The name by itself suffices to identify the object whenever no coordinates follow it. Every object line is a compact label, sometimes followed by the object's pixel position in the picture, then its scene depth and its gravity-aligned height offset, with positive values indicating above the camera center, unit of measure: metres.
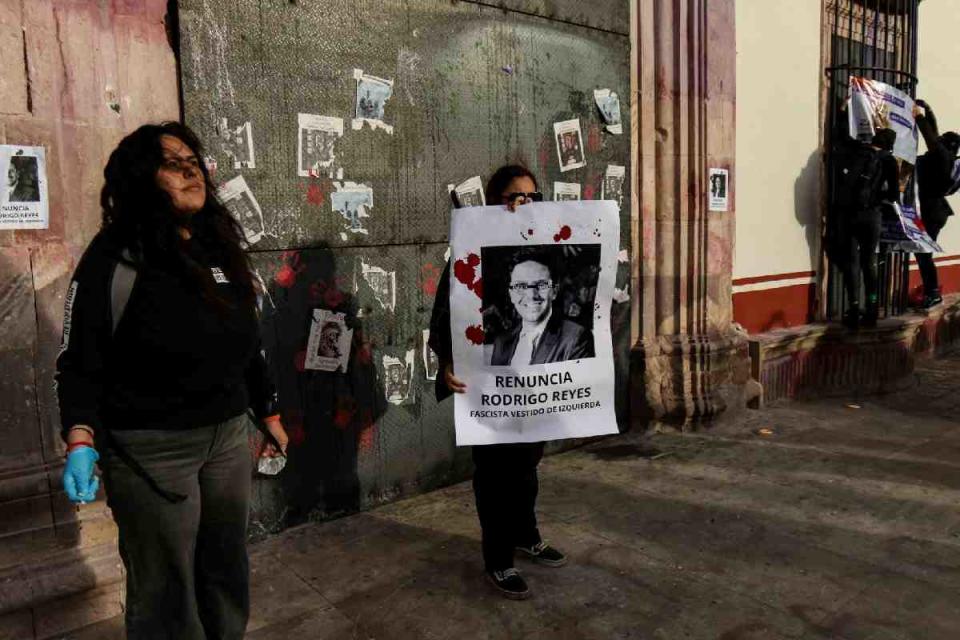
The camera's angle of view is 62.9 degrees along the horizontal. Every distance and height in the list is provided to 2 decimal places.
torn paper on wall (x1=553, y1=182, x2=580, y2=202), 4.86 +0.41
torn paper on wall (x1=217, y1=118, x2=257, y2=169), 3.46 +0.55
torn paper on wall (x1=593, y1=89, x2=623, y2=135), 5.08 +0.97
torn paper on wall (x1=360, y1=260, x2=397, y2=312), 4.02 -0.11
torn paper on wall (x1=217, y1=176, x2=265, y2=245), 3.49 +0.27
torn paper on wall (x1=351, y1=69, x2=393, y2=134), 3.91 +0.82
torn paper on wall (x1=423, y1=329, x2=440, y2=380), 4.32 -0.55
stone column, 5.47 +0.32
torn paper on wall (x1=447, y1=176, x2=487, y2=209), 4.34 +0.38
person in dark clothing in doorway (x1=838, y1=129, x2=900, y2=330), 6.66 +0.35
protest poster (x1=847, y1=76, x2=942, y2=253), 6.84 +1.06
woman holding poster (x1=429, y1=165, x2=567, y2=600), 3.01 -0.86
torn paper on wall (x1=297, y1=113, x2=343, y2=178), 3.71 +0.59
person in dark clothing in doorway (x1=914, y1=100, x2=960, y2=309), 7.91 +0.66
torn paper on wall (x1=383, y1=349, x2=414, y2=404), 4.17 -0.62
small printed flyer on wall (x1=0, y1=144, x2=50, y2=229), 2.82 +0.31
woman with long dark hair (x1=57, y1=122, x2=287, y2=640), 2.03 -0.27
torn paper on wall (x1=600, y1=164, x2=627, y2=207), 5.18 +0.48
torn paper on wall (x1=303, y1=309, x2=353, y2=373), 3.84 -0.38
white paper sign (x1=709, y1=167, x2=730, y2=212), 5.76 +0.47
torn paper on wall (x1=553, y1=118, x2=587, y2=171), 4.86 +0.71
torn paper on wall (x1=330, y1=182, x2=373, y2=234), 3.86 +0.31
